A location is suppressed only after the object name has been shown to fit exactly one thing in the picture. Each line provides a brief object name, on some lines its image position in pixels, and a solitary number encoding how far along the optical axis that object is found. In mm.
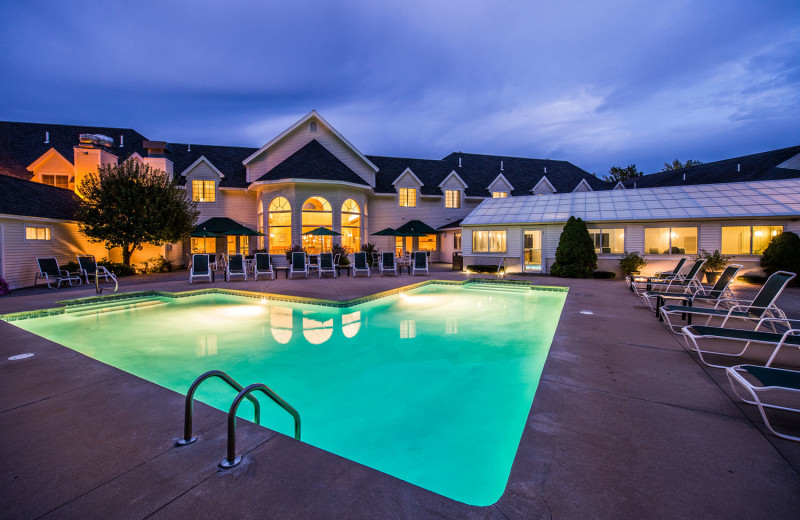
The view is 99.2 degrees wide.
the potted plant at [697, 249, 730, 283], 14243
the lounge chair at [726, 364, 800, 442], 2633
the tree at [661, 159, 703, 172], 64294
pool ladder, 2320
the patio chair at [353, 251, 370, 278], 17094
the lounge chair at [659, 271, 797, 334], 5308
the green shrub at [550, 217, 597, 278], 16109
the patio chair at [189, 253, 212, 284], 13920
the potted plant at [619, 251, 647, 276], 15781
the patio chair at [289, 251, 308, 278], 16297
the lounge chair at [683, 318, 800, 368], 3931
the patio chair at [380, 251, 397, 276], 17234
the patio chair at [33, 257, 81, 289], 13477
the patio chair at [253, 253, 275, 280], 15586
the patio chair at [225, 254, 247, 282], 15080
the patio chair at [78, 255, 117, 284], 14000
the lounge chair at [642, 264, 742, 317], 7160
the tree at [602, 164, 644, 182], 53531
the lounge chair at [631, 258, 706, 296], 9180
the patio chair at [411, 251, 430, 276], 16766
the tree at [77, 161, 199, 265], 15742
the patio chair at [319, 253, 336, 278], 16988
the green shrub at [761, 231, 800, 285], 13078
